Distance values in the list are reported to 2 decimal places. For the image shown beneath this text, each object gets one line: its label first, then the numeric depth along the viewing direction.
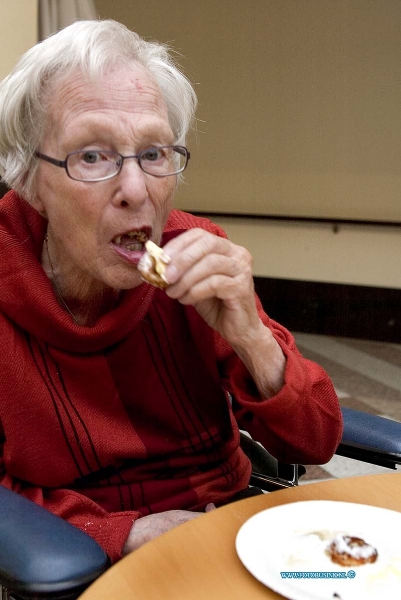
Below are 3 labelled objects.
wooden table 0.87
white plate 0.86
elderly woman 1.28
